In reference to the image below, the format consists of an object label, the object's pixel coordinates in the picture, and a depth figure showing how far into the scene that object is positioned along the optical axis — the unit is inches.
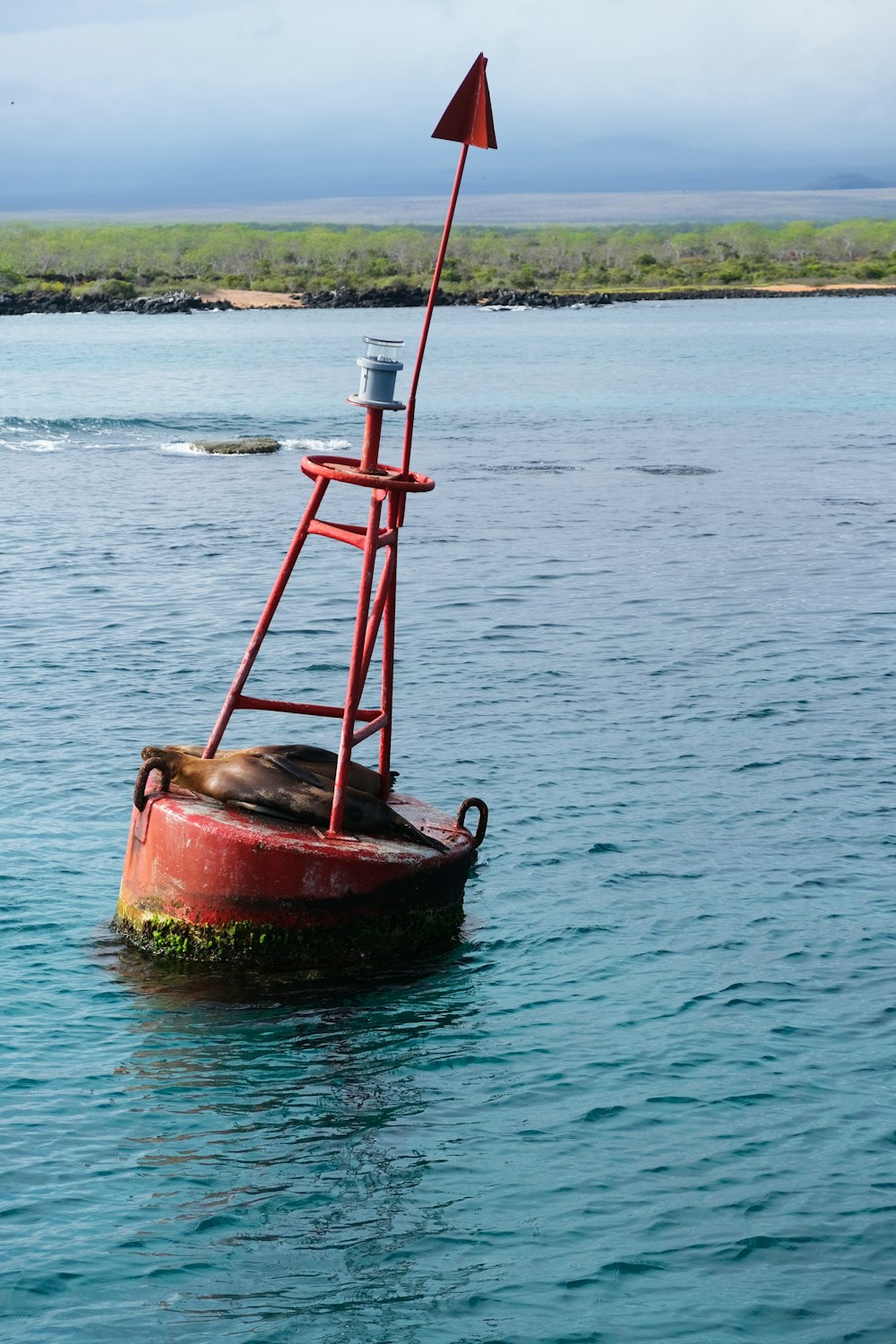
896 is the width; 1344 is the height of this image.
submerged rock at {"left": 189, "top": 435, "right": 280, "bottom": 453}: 1742.1
